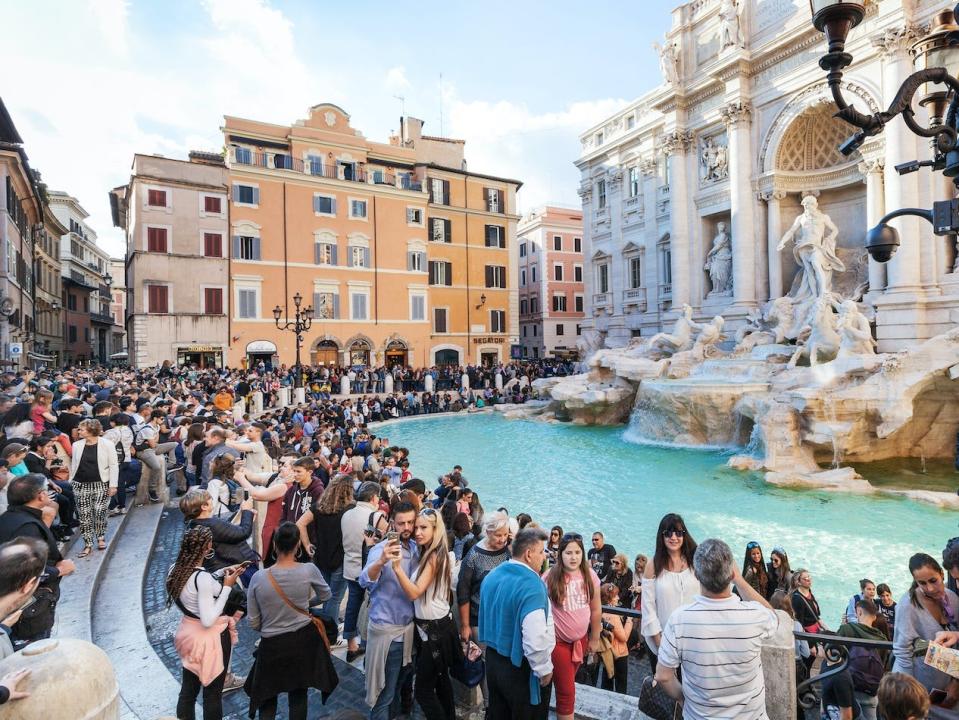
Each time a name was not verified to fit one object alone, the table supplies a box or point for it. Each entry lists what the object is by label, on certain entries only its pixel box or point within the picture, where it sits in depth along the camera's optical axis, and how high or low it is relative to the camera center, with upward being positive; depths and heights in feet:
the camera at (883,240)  13.48 +3.00
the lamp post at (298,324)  65.24 +6.87
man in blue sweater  8.28 -4.16
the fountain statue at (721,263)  68.80 +12.70
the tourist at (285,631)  9.82 -4.79
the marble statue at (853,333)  39.63 +2.07
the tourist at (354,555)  12.84 -4.44
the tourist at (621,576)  15.96 -6.37
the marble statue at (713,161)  68.85 +25.92
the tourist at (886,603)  14.03 -6.44
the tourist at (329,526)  13.23 -3.86
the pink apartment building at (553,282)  135.95 +20.94
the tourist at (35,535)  10.03 -3.21
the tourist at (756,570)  15.92 -6.13
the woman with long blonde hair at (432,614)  9.98 -4.55
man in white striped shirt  7.34 -3.80
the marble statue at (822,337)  43.27 +1.96
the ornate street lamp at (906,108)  10.32 +5.26
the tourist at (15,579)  7.01 -2.71
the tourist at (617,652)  12.26 -6.54
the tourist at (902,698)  6.40 -4.01
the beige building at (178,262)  81.20 +16.55
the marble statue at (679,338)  59.67 +2.86
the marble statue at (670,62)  71.77 +39.85
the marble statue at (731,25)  63.26 +39.39
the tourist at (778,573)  16.33 -6.38
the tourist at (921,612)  9.03 -4.27
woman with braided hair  9.78 -4.50
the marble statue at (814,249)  51.75 +10.89
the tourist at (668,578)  9.59 -3.81
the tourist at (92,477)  17.29 -3.37
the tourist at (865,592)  13.51 -6.19
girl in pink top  9.39 -4.28
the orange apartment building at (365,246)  89.30 +22.10
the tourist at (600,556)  17.11 -6.16
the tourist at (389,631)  10.09 -4.95
